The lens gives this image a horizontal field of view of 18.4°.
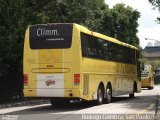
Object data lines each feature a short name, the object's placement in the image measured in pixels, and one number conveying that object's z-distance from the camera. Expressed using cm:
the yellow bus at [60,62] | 2089
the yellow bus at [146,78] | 5419
